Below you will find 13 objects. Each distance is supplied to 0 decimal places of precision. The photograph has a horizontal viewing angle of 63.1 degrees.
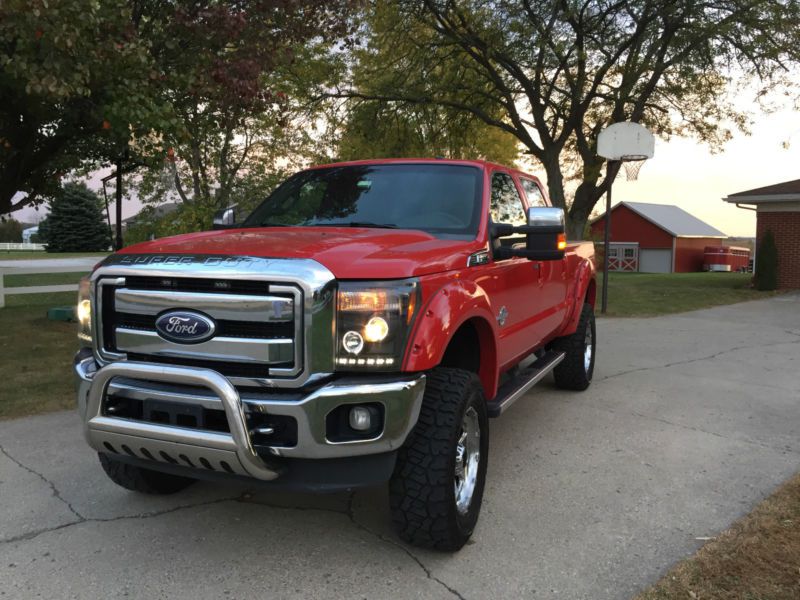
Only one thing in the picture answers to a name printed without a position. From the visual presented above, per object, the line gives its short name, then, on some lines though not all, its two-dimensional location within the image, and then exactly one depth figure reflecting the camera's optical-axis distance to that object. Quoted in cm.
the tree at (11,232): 9119
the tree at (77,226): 5525
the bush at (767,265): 1919
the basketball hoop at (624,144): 1359
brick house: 1958
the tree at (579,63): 1528
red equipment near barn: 4962
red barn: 5041
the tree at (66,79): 562
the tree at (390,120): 1802
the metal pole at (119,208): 1122
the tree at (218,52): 755
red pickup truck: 274
